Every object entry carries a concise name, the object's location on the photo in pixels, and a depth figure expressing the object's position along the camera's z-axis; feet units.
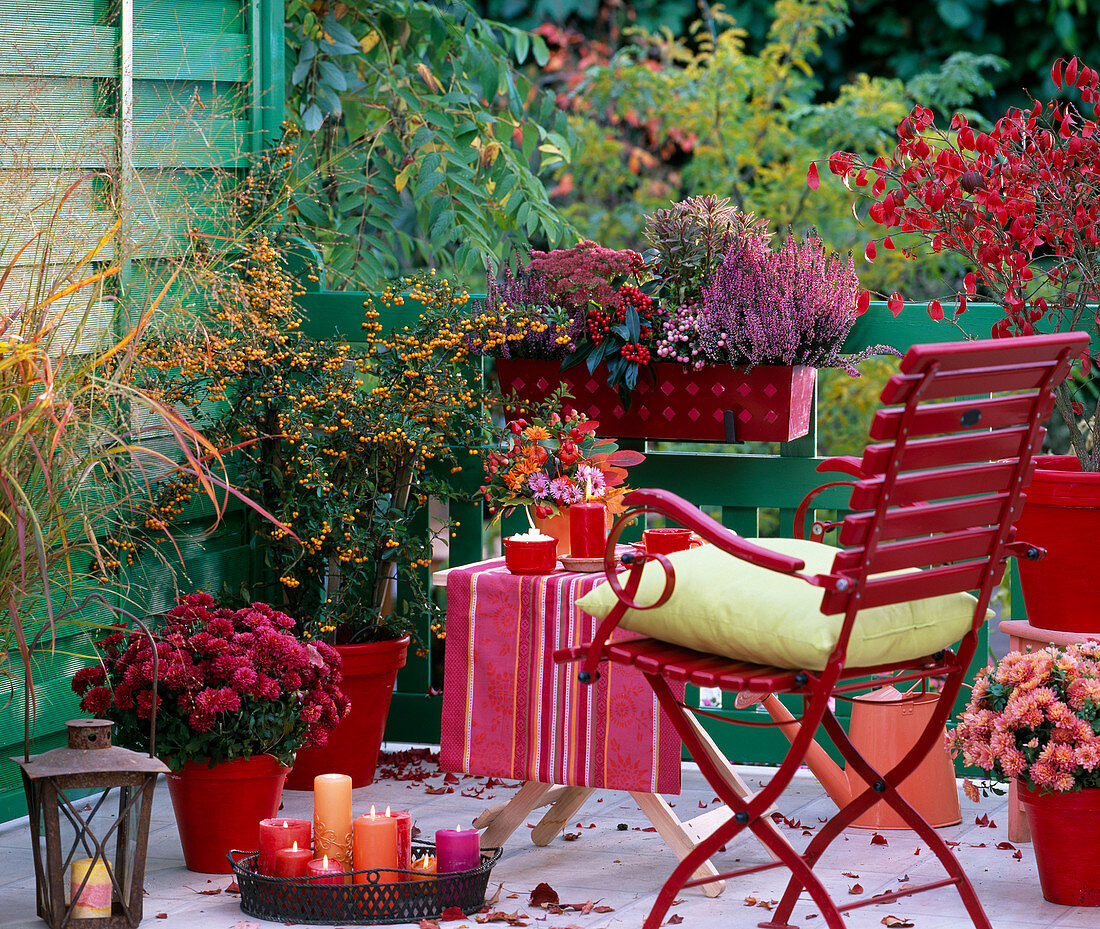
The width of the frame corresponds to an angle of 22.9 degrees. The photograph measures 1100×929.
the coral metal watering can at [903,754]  19.22
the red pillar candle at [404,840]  16.33
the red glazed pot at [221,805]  17.45
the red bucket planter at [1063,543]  17.43
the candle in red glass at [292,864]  16.19
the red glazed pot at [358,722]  20.97
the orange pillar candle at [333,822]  16.37
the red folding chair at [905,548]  12.74
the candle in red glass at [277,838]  16.40
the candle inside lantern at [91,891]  15.48
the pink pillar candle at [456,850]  16.36
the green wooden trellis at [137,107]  18.81
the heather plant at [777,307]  19.29
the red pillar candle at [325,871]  16.03
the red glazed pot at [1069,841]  16.16
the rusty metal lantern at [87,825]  15.15
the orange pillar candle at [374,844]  16.16
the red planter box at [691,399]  19.77
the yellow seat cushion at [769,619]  13.24
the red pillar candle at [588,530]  17.84
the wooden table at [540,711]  17.25
